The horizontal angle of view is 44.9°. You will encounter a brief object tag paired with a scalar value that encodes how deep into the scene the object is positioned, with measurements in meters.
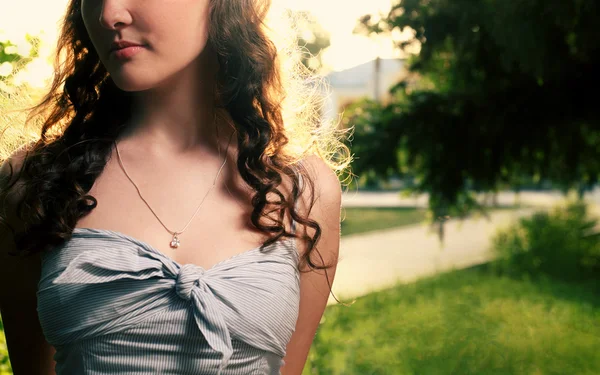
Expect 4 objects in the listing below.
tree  4.47
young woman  1.30
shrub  10.30
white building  20.92
